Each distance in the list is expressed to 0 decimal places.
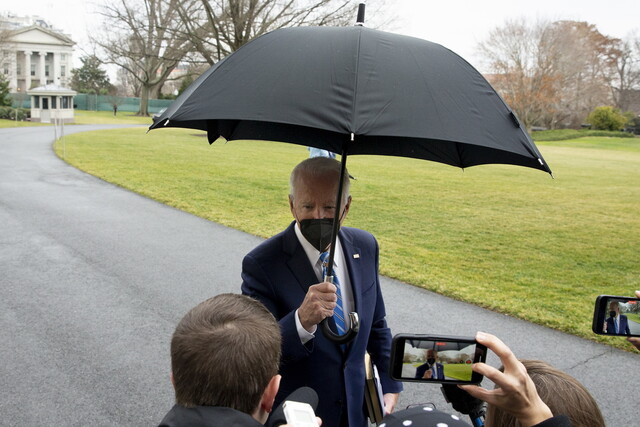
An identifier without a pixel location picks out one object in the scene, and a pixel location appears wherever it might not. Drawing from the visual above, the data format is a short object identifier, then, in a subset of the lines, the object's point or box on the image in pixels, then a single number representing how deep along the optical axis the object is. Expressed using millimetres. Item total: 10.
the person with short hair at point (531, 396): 1336
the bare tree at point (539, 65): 63594
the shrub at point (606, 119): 66875
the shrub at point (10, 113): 47406
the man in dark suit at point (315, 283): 2439
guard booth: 45281
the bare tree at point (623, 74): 79062
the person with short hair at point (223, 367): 1487
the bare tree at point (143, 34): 34938
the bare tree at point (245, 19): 33406
